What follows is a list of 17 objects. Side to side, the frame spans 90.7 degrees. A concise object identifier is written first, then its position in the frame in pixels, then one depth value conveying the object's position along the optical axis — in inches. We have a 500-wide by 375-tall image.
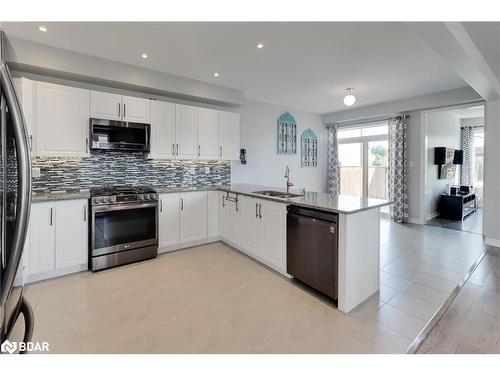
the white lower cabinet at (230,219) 142.1
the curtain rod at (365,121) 215.8
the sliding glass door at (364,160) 242.1
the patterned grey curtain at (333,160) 264.8
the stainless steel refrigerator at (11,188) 39.1
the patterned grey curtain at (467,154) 289.3
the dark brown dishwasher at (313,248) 87.4
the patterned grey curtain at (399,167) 214.1
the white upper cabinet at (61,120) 111.7
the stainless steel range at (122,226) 116.7
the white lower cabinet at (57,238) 104.3
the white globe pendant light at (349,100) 158.0
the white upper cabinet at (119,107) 125.0
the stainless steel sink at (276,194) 123.0
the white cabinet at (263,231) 111.0
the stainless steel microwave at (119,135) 123.6
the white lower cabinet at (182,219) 138.9
